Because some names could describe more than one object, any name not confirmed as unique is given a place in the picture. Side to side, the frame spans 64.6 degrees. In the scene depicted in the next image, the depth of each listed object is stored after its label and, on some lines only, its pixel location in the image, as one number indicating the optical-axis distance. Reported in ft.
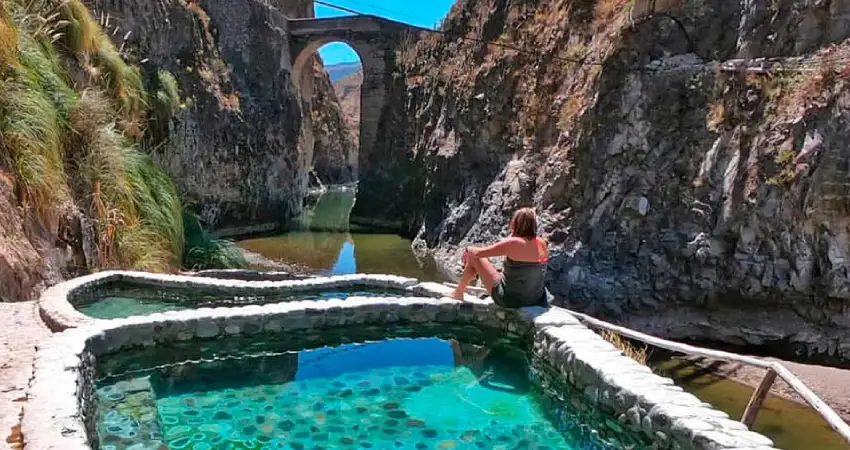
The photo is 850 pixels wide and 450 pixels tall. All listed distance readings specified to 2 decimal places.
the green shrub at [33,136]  19.36
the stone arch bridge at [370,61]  73.72
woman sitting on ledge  16.08
